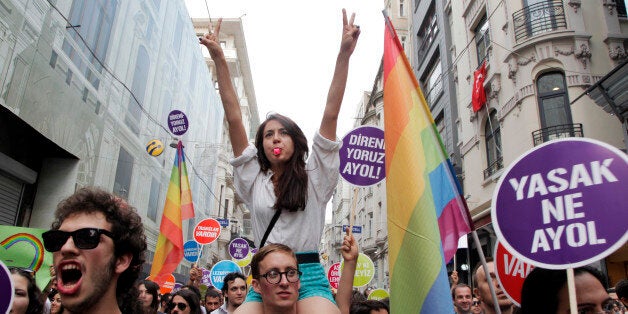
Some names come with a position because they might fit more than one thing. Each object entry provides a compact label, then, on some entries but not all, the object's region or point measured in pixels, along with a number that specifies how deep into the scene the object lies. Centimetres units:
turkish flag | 1488
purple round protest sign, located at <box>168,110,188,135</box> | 1170
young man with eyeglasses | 220
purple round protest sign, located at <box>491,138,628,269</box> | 245
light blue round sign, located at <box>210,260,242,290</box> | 1152
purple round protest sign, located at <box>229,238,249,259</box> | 1526
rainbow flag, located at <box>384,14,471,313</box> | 250
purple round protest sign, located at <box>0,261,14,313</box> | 281
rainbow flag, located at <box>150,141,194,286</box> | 711
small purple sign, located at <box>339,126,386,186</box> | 453
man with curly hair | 167
